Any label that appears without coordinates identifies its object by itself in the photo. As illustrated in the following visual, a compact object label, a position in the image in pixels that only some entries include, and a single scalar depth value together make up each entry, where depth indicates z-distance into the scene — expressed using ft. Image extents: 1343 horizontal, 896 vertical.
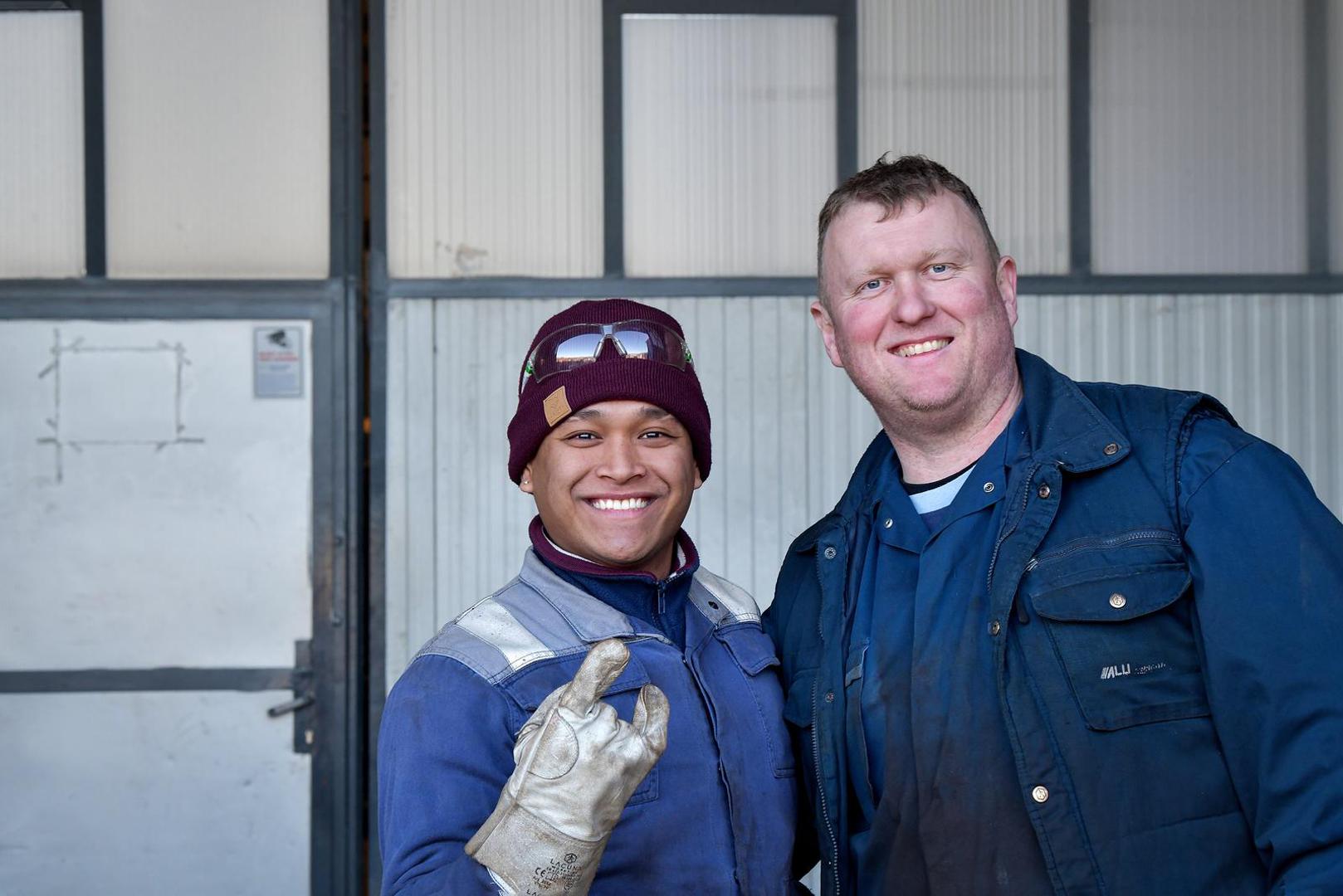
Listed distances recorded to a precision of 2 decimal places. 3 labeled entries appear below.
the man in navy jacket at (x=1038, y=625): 4.76
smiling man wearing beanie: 4.32
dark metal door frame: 11.62
